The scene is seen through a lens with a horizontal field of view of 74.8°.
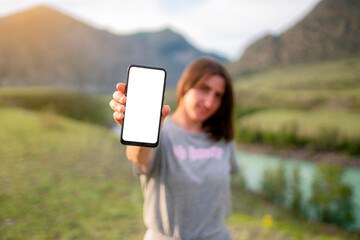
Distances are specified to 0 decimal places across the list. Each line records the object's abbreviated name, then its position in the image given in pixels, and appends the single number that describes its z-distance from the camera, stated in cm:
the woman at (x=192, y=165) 97
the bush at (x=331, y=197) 625
